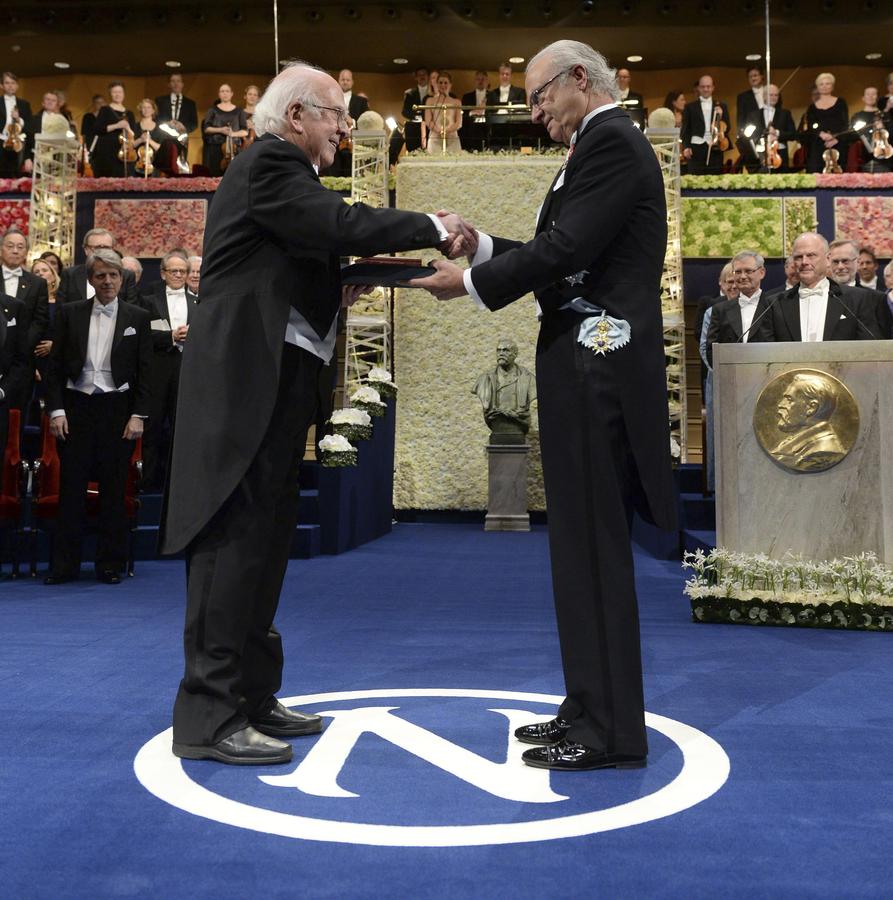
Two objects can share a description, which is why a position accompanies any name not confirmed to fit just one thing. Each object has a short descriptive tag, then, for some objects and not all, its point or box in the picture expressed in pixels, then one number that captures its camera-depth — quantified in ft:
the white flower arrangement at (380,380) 32.07
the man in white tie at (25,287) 20.26
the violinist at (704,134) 42.93
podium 14.85
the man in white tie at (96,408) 18.74
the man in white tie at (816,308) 19.10
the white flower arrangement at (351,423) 26.40
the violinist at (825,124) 42.98
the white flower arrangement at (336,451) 24.61
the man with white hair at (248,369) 7.67
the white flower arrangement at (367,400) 29.30
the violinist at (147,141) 43.45
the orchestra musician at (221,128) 43.16
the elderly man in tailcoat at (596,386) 7.59
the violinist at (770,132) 43.39
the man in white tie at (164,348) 22.66
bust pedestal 33.83
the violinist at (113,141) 43.14
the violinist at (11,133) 42.19
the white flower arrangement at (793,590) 14.24
